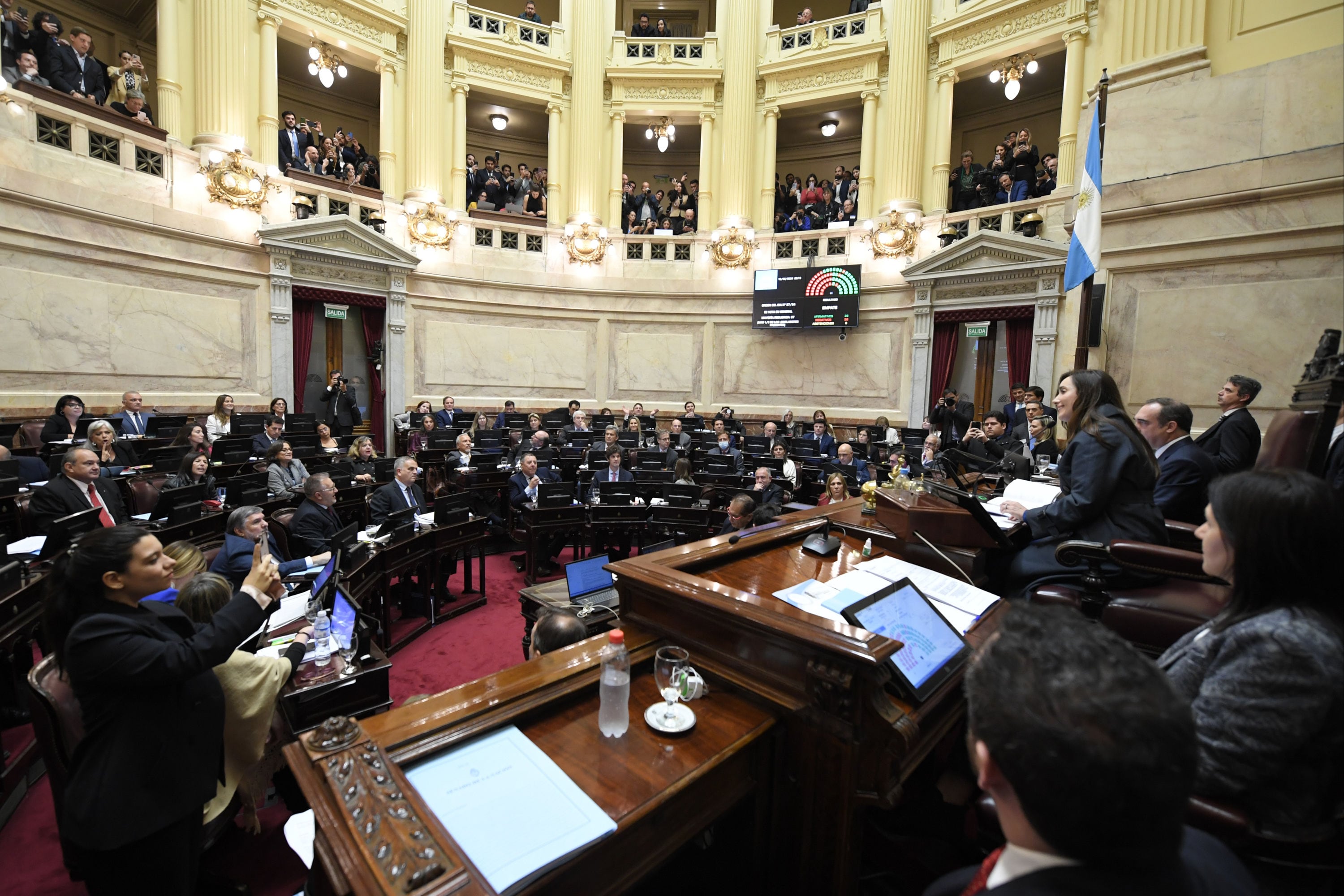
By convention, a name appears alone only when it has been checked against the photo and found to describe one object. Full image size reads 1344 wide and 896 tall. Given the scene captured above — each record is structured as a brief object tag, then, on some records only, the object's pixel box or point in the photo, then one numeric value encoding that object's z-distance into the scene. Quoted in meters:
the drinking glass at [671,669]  1.83
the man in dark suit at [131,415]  8.52
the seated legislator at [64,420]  7.55
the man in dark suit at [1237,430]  4.07
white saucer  1.71
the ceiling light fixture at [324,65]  11.12
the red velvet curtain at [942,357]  12.31
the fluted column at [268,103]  11.26
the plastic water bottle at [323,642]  3.06
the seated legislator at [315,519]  5.15
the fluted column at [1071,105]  10.97
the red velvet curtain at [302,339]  11.76
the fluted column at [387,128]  12.96
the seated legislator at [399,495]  6.01
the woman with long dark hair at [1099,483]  2.70
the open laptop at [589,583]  3.92
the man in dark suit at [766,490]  6.86
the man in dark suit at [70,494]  4.77
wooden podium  1.27
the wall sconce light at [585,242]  14.20
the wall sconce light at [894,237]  12.63
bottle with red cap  1.69
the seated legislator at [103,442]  6.32
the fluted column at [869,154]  13.38
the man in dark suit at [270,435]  8.24
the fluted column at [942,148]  12.66
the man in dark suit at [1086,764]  0.75
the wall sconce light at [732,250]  14.02
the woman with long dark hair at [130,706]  1.79
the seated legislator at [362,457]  7.52
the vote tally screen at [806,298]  12.95
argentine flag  6.16
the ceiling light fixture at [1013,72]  11.02
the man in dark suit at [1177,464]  3.43
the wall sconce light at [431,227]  12.94
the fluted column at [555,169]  14.38
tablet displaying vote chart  1.73
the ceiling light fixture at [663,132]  13.66
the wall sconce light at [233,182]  10.37
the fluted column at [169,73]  10.23
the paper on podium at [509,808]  1.24
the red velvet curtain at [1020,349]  11.38
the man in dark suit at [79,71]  9.05
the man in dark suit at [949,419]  11.07
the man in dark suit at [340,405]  11.77
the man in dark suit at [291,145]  11.91
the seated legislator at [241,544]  3.97
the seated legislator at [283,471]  6.67
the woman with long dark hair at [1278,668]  1.27
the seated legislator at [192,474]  6.16
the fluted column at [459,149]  13.52
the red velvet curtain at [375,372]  12.81
